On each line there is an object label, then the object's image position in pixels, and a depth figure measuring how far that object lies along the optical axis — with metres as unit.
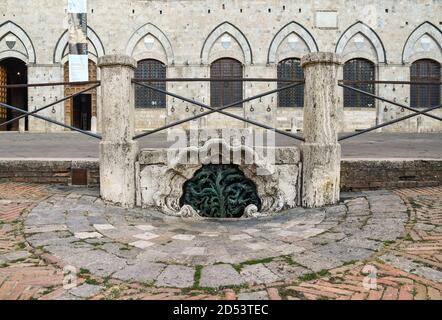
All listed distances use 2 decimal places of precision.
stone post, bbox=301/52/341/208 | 4.32
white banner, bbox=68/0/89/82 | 17.66
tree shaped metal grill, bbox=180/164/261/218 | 4.55
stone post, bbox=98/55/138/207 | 4.35
